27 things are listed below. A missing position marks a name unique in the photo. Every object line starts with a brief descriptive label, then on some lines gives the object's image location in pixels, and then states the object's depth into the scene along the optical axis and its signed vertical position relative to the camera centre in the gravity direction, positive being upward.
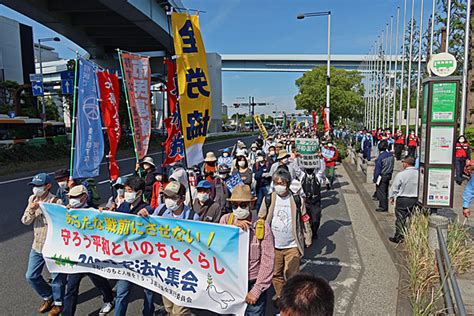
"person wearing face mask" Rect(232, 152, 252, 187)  6.92 -1.09
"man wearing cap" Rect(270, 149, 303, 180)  7.31 -1.06
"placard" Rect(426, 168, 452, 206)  5.12 -1.07
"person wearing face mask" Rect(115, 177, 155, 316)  3.57 -1.00
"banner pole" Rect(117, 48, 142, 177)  5.67 +0.28
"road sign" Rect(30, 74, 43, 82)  23.45 +2.77
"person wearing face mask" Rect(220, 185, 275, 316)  3.04 -1.20
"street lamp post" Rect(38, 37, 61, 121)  31.32 +7.05
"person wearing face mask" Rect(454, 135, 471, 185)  11.92 -1.53
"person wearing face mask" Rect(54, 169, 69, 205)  4.84 -0.86
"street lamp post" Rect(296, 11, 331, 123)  18.44 +4.96
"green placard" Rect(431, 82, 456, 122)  4.92 +0.14
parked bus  21.95 -0.77
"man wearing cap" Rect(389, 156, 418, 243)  6.04 -1.37
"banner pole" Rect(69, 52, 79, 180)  5.39 -0.08
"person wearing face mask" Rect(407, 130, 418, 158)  18.00 -1.56
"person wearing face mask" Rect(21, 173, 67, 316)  3.99 -1.64
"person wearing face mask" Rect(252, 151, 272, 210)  7.91 -1.45
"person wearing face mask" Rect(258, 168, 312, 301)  3.95 -1.25
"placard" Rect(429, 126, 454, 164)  5.01 -0.46
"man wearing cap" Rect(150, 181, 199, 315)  3.72 -0.94
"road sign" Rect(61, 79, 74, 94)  19.27 +1.83
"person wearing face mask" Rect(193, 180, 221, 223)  4.18 -1.11
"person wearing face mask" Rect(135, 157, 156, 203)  6.31 -1.03
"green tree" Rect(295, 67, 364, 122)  30.44 +1.83
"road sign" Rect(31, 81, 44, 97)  22.80 +1.92
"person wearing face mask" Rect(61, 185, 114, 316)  3.82 -1.82
